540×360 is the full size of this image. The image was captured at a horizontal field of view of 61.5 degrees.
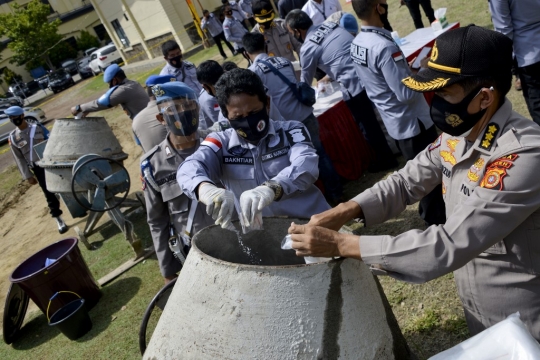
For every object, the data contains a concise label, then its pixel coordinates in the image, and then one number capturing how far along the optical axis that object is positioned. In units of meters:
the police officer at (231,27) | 12.79
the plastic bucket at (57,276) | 4.91
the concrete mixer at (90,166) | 5.70
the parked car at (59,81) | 29.72
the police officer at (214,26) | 15.69
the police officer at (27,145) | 7.56
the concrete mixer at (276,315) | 1.60
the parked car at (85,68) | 30.53
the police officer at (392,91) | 3.79
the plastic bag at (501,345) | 1.37
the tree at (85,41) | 38.59
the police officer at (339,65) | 5.07
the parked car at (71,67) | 33.38
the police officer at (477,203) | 1.49
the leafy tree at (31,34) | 34.72
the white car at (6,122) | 18.88
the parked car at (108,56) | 28.03
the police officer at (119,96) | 6.39
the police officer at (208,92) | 4.88
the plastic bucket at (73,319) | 4.69
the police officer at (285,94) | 4.87
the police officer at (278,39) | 7.13
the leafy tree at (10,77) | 36.97
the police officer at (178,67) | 6.49
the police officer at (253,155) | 2.51
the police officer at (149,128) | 5.30
